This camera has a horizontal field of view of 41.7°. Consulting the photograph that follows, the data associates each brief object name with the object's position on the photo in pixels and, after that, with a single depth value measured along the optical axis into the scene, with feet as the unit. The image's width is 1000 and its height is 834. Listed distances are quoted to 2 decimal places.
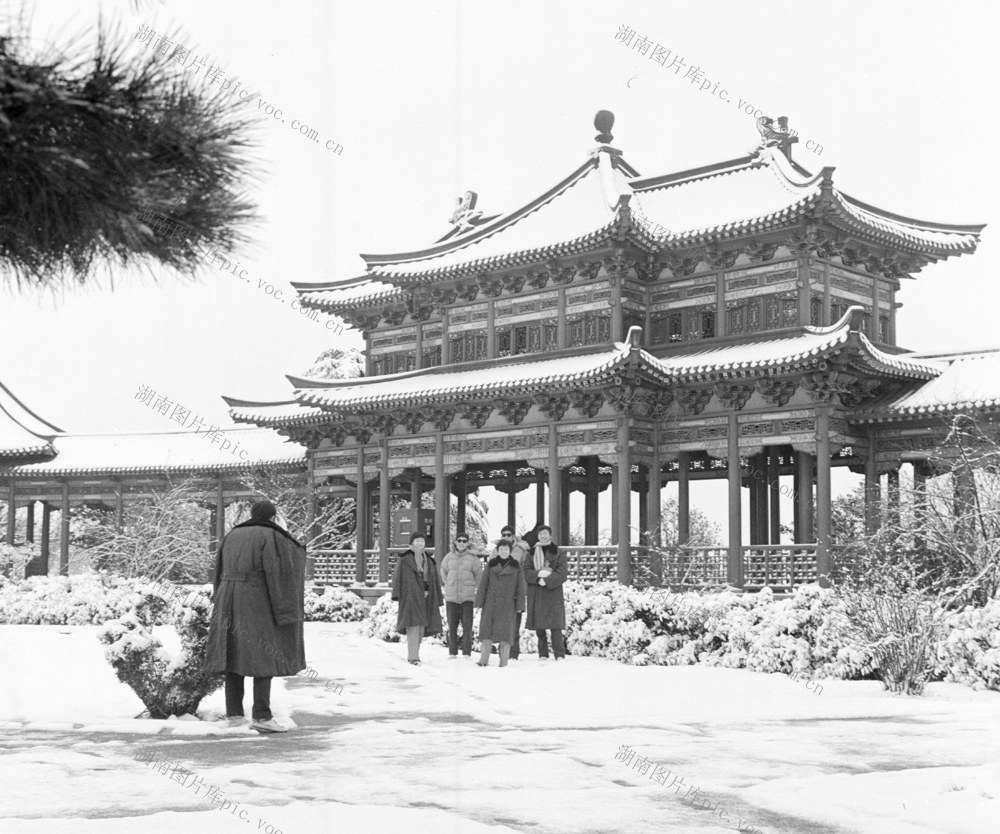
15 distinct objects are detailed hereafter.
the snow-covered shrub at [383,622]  57.99
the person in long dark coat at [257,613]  28.40
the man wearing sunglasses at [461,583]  48.62
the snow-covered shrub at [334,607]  75.82
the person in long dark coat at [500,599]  45.27
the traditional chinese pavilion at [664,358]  65.36
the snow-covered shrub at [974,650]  38.14
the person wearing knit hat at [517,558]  46.93
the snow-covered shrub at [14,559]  95.40
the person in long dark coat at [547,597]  48.01
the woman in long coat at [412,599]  45.91
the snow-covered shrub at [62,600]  73.15
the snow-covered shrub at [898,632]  37.17
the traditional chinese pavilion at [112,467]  99.30
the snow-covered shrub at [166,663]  29.55
